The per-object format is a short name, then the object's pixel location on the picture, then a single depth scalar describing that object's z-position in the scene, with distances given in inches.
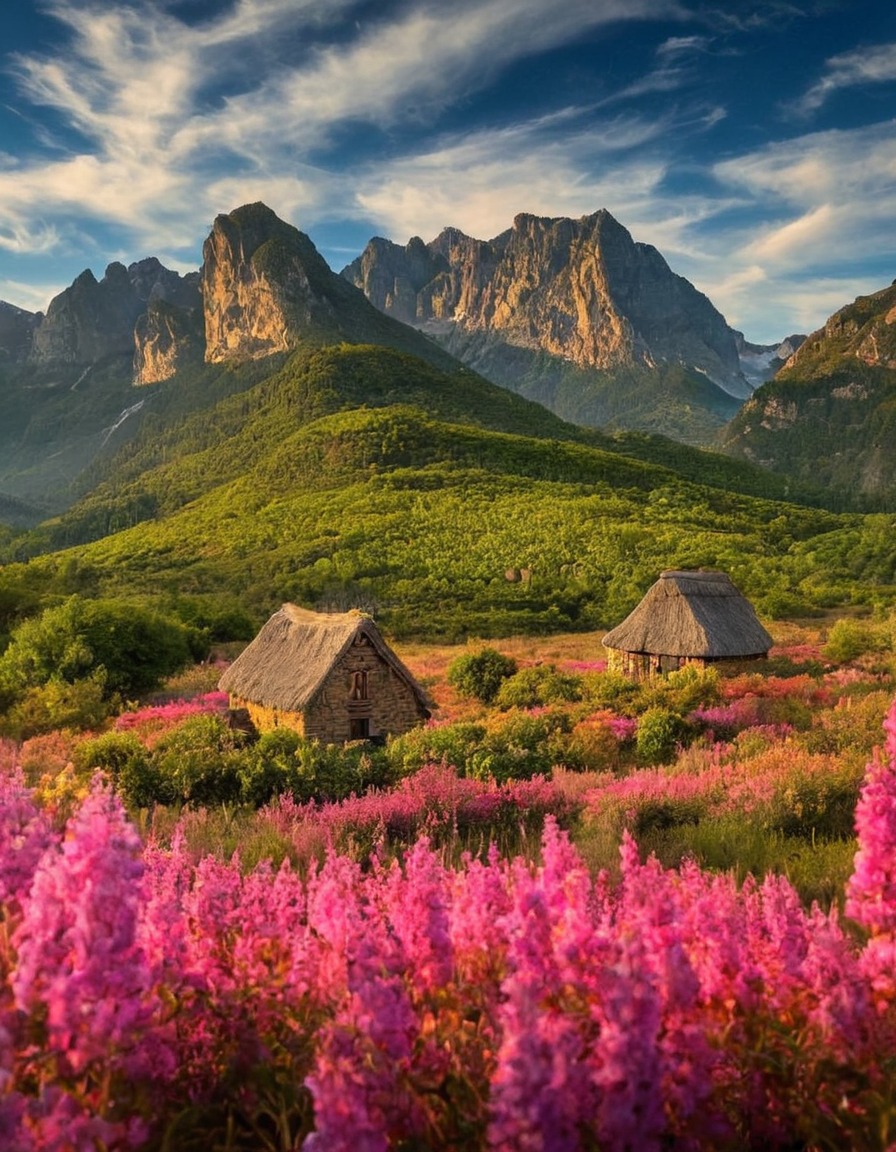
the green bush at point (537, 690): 1000.9
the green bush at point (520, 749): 530.0
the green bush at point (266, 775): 471.2
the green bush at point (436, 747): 552.4
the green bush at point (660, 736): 641.6
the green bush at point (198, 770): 470.6
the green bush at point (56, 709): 903.1
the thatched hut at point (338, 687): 839.7
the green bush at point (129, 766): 466.0
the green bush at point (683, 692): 842.8
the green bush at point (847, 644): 1192.2
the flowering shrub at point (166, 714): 802.2
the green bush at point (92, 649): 1003.3
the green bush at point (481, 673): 1117.1
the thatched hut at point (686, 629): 1182.3
